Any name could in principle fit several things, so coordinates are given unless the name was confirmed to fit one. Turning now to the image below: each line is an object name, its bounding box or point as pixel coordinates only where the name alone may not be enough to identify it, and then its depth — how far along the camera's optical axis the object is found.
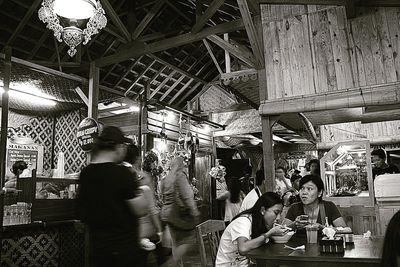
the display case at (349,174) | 5.48
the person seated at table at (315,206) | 3.92
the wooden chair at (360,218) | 4.75
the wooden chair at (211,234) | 3.05
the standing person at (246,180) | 8.32
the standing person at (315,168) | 6.17
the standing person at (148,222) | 3.62
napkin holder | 2.74
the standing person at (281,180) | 6.66
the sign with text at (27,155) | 8.16
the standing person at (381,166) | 5.48
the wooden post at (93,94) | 6.58
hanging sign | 5.96
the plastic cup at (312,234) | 3.20
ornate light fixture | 3.75
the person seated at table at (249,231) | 2.96
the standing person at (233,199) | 6.55
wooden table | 2.53
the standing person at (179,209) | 4.96
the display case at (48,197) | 4.97
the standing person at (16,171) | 5.42
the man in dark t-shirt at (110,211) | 2.38
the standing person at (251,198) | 4.90
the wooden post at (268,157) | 5.21
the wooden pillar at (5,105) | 4.72
